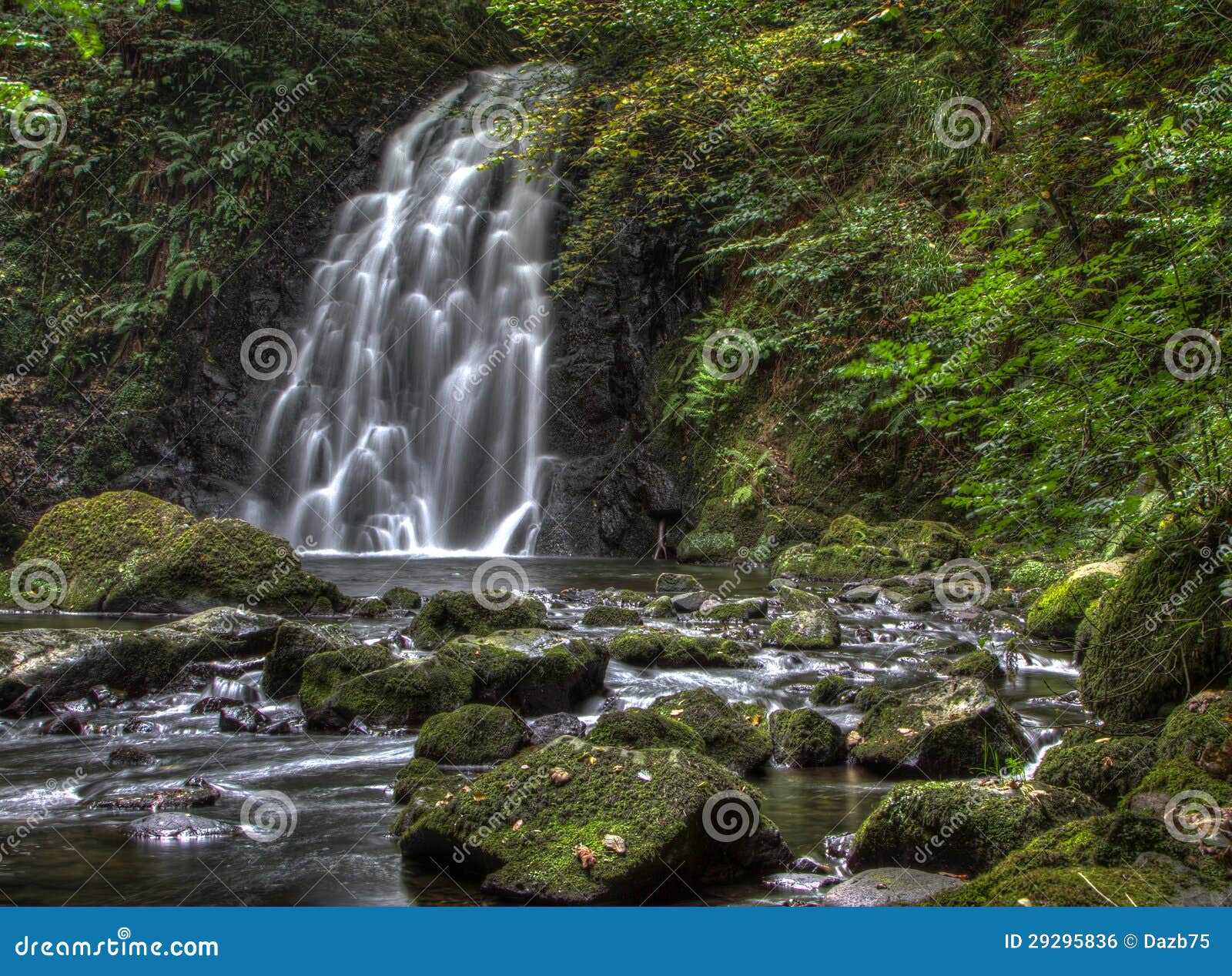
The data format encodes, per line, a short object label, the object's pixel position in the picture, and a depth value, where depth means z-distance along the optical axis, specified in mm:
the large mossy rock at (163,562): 11289
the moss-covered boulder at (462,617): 9039
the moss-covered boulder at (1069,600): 8231
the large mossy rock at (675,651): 8156
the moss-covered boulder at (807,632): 9148
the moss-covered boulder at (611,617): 10375
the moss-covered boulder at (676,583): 12758
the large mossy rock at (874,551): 13898
